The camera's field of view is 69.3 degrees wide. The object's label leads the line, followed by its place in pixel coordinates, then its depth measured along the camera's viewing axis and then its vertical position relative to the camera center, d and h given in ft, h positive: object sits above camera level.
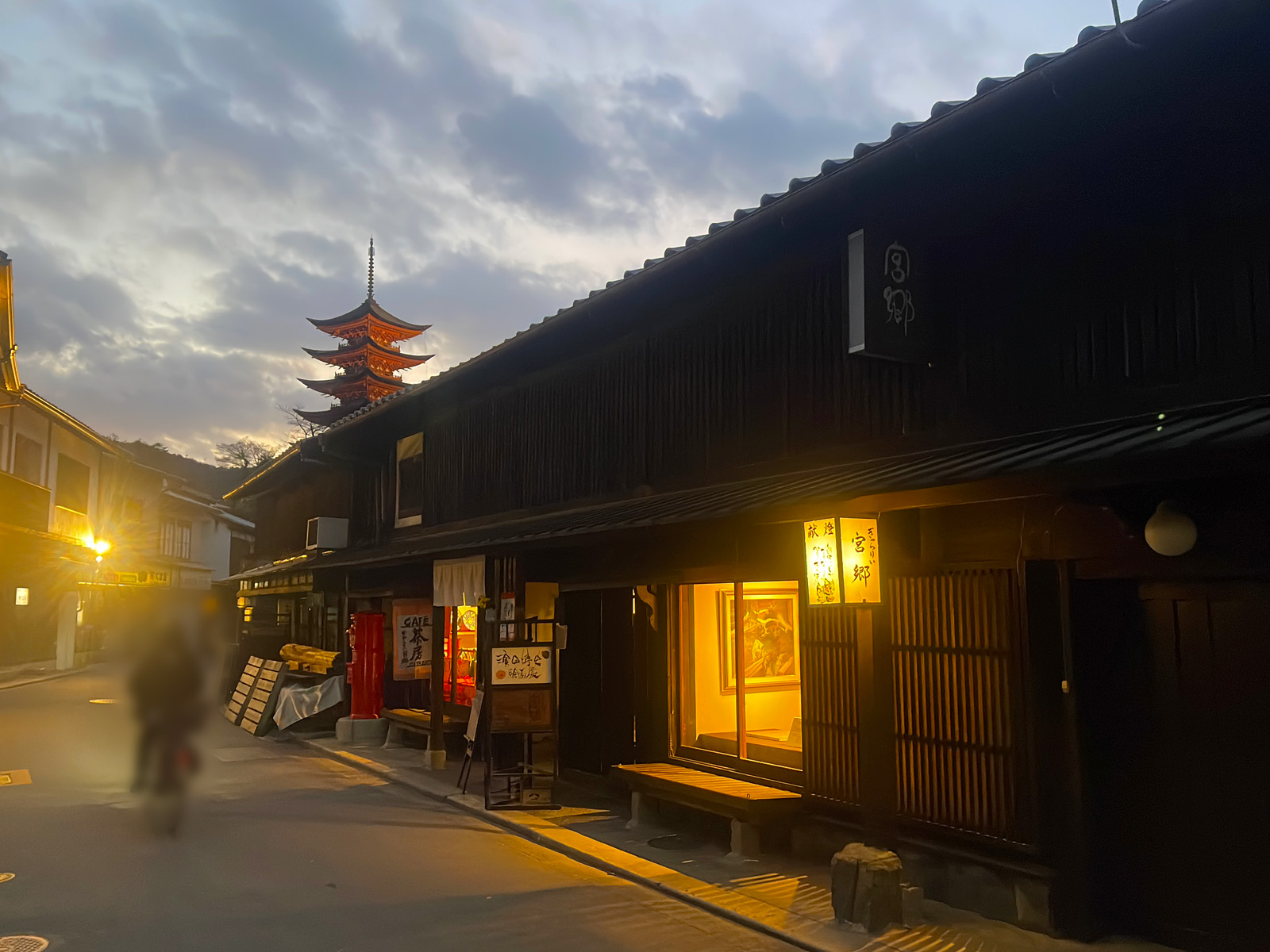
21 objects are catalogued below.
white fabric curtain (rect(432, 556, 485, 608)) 44.42 +0.96
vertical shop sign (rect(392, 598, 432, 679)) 56.80 -2.31
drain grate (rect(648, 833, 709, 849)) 31.09 -8.30
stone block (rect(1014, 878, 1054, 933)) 21.88 -7.42
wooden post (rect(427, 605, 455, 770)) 48.11 -5.03
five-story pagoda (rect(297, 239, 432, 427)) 149.79 +40.32
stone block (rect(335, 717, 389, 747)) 58.49 -8.23
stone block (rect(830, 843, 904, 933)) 22.22 -7.10
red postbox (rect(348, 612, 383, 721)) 60.08 -4.25
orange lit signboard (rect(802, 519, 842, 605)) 24.95 +0.97
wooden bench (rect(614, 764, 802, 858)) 28.86 -6.52
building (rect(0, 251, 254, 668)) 106.22 +11.05
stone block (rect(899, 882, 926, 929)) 22.85 -7.65
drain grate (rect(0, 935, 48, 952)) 21.27 -7.91
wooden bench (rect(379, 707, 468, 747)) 51.31 -7.09
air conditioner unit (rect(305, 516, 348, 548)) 72.18 +5.37
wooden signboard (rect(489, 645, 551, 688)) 38.01 -2.72
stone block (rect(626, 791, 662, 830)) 33.76 -7.84
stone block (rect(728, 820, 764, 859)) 29.35 -7.69
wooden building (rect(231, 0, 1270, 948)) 19.84 +2.36
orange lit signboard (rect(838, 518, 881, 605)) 24.70 +0.91
